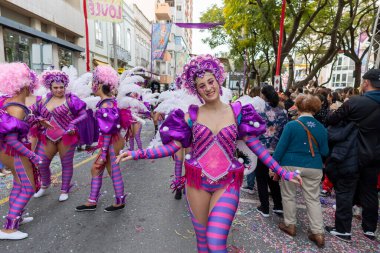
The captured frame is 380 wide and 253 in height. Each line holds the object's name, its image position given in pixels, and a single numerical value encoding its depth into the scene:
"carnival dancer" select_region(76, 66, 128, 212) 3.90
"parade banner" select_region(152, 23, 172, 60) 20.62
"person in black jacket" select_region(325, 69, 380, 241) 3.20
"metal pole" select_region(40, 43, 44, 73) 6.34
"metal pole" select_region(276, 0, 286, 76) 8.39
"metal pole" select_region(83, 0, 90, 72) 9.21
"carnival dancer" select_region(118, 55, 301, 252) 2.24
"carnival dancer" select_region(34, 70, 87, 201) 4.13
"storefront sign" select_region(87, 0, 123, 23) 9.04
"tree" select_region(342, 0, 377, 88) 13.99
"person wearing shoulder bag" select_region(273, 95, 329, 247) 3.22
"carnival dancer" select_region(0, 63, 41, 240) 3.14
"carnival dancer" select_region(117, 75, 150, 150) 4.08
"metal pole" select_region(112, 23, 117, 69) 13.20
